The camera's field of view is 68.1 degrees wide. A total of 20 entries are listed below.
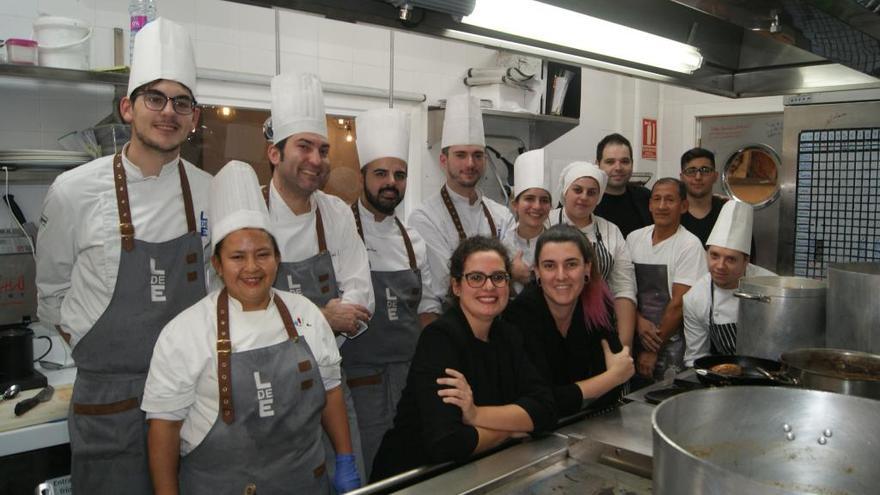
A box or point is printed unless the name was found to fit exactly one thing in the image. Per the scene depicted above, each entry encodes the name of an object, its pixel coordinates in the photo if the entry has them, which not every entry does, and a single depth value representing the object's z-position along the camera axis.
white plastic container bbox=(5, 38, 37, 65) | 2.56
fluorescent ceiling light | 1.33
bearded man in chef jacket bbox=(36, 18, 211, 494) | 1.90
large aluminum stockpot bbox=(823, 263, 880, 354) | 1.44
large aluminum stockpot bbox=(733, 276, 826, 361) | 1.66
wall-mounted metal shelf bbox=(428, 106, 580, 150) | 4.18
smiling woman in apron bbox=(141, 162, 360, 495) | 1.69
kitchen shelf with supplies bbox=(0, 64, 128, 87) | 2.56
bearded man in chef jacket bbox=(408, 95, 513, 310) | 2.81
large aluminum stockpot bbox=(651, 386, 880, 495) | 0.94
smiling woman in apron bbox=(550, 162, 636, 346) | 3.00
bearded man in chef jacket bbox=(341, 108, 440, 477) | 2.48
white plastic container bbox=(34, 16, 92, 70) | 2.63
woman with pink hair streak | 2.17
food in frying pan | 1.55
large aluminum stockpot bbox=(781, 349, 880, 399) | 1.22
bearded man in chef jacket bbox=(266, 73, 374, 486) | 2.19
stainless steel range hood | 1.21
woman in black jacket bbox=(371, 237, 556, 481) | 1.64
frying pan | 1.46
